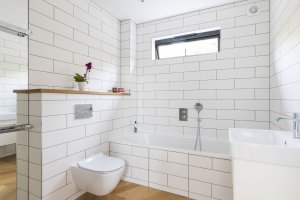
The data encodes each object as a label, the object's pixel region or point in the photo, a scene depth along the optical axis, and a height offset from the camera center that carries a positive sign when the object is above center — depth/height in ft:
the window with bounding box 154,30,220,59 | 8.43 +2.93
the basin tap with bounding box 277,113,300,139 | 3.65 -0.53
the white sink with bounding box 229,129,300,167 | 2.95 -0.95
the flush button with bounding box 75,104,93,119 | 6.04 -0.43
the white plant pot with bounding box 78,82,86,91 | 6.38 +0.50
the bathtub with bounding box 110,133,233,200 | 5.73 -2.52
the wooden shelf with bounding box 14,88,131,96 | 4.87 +0.25
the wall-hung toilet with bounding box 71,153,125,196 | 5.15 -2.34
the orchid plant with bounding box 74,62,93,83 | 6.39 +0.91
